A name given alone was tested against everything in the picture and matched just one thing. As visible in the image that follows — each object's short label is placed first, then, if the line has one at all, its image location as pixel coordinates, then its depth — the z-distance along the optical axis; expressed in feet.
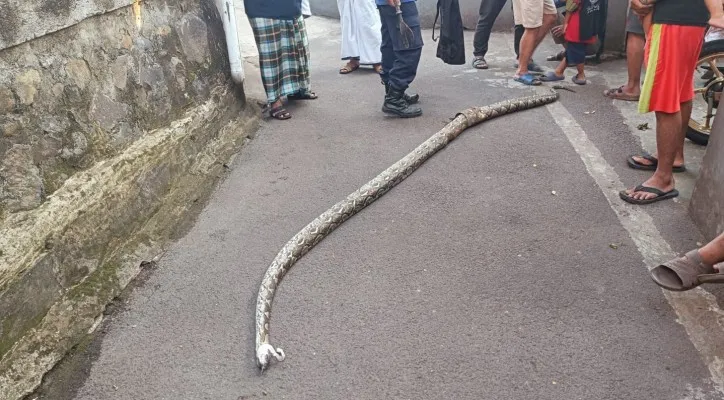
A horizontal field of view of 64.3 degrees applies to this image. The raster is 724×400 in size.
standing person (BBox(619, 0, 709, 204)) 11.34
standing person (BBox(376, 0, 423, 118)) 17.58
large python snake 9.32
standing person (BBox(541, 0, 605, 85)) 19.69
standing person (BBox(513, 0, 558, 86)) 20.34
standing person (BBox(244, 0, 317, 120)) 17.85
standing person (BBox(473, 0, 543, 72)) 23.04
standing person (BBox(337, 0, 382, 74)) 23.12
